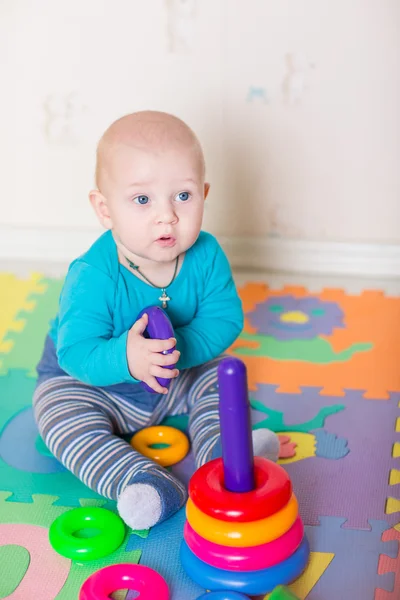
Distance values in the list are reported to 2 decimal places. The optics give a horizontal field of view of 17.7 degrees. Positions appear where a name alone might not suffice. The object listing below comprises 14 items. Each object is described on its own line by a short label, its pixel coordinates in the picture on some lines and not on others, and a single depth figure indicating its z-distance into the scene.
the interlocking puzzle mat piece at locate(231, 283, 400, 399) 1.75
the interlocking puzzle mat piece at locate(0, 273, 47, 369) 1.90
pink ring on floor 1.32
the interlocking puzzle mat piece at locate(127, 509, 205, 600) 1.34
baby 1.45
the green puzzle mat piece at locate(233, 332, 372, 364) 1.81
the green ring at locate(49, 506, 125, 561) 1.38
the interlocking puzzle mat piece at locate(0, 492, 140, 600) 1.35
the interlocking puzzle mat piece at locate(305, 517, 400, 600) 1.33
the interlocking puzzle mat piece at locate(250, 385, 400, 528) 1.46
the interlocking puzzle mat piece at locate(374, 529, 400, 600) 1.32
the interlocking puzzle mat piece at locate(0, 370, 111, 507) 1.50
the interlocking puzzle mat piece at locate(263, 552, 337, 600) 1.33
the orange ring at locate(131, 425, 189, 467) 1.55
